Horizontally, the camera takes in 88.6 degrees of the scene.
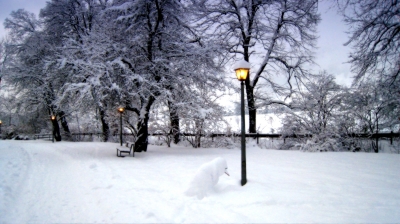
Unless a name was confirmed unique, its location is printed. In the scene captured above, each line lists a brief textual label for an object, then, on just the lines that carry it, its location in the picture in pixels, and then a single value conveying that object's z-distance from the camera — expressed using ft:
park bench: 33.24
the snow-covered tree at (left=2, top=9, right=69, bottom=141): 55.57
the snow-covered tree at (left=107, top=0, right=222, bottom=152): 33.81
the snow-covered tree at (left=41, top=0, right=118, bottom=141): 28.91
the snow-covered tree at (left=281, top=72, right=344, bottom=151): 36.78
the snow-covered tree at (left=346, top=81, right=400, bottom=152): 36.11
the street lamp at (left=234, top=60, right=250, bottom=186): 18.33
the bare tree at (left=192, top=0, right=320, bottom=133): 47.42
